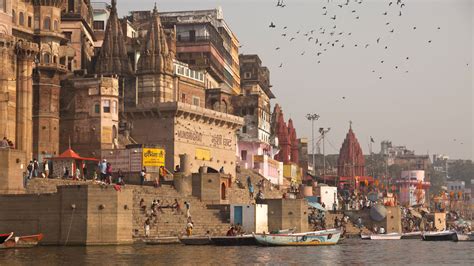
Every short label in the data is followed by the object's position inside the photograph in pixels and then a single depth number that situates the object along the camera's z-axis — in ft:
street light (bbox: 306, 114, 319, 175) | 445.37
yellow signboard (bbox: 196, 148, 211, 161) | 264.93
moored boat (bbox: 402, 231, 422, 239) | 283.79
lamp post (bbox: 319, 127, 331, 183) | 424.83
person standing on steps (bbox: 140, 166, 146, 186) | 200.13
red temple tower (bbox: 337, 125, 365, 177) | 597.93
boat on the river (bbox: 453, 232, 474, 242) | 264.31
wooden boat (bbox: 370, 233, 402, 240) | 264.60
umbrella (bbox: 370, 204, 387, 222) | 306.35
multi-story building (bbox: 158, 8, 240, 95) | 323.78
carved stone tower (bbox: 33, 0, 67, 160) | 226.38
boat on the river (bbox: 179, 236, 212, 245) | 173.78
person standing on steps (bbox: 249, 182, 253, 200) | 245.08
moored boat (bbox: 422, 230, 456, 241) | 266.16
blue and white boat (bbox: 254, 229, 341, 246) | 182.70
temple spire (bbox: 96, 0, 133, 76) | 263.49
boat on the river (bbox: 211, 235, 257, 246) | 177.68
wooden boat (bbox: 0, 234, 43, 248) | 150.82
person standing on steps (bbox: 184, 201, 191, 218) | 187.32
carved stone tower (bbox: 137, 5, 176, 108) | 266.16
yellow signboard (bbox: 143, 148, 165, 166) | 221.87
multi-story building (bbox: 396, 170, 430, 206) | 611.22
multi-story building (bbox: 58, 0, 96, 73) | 264.23
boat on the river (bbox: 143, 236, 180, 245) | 170.50
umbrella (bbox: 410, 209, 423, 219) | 415.97
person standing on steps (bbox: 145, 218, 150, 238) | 172.35
